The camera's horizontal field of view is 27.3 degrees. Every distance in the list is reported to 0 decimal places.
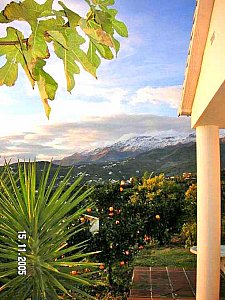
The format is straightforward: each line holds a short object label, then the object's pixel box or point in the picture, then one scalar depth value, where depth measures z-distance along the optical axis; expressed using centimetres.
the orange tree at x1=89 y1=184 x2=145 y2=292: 698
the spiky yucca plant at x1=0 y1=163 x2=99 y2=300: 362
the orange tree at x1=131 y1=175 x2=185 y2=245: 750
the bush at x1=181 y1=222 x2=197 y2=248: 730
